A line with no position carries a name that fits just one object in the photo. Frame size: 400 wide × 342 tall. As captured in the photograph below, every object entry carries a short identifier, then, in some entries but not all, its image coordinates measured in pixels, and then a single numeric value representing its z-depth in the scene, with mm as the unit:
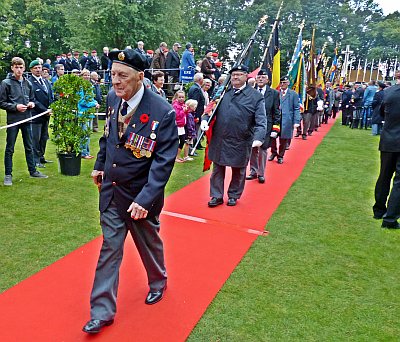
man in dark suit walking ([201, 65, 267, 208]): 5953
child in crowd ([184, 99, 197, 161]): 9078
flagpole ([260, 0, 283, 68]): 9277
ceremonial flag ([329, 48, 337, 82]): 26797
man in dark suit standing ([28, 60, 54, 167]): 7527
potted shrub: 7117
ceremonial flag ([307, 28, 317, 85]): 14651
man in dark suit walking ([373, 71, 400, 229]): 5406
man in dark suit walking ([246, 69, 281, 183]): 7770
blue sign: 15117
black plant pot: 7316
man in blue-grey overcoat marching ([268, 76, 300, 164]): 9367
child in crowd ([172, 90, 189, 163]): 8758
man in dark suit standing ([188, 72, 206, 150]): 10008
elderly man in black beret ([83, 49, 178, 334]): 2945
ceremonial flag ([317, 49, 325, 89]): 17953
